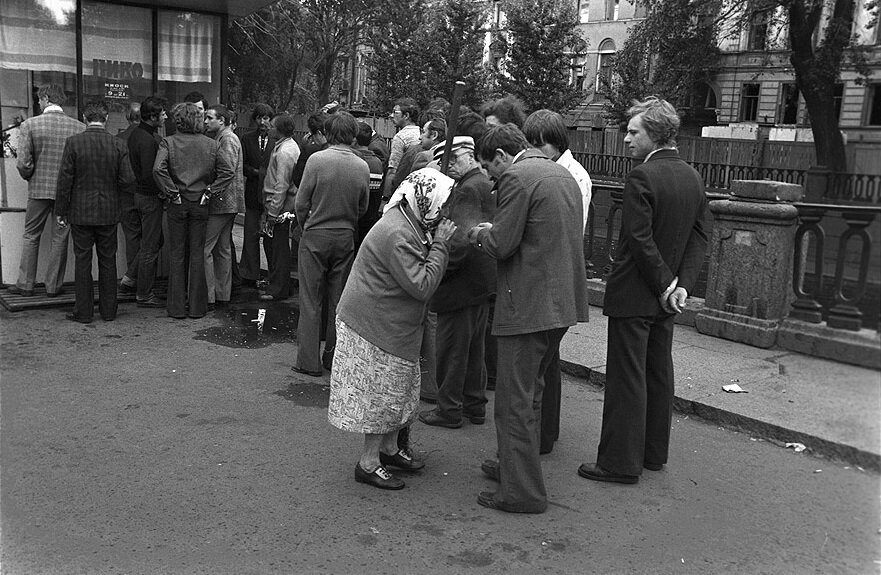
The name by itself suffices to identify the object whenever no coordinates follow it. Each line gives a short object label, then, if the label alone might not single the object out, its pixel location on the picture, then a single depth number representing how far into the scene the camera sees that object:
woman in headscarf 4.45
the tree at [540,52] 32.53
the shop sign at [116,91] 10.45
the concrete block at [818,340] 6.15
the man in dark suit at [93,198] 7.95
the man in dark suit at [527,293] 4.38
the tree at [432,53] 35.31
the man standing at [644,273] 4.72
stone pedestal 7.45
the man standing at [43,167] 8.32
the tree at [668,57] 26.11
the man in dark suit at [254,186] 10.14
